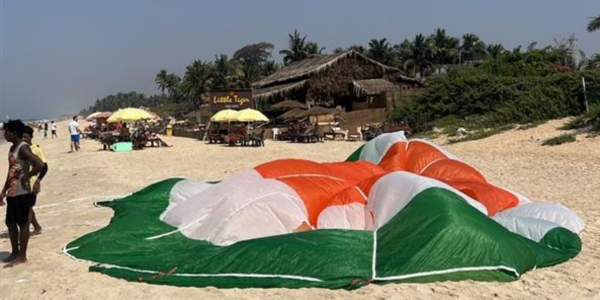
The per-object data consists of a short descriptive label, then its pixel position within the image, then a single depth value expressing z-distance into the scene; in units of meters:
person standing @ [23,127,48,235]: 5.63
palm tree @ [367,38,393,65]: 60.19
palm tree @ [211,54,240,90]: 61.22
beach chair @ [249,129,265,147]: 22.73
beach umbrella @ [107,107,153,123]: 23.56
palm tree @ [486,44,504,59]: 59.83
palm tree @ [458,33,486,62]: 65.14
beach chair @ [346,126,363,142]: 23.89
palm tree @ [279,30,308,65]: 57.53
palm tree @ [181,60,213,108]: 65.25
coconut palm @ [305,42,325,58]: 57.78
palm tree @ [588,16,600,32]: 23.73
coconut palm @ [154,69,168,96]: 92.31
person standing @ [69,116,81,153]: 22.23
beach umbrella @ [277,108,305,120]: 29.77
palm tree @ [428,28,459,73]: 60.22
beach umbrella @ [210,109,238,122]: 24.73
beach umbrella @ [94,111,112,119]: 46.34
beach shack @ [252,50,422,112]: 33.23
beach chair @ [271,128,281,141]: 27.16
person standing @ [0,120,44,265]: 5.47
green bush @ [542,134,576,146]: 15.54
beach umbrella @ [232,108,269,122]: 24.05
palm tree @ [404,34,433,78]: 59.78
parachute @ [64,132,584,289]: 4.69
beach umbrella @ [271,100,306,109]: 31.44
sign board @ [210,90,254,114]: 28.98
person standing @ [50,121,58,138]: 42.03
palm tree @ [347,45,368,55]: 59.61
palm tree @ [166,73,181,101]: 91.94
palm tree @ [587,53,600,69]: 22.31
